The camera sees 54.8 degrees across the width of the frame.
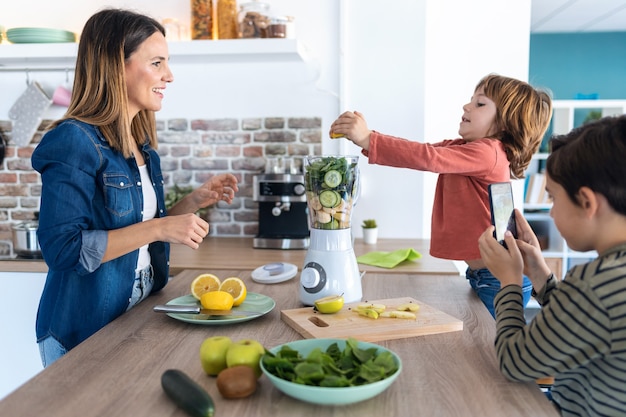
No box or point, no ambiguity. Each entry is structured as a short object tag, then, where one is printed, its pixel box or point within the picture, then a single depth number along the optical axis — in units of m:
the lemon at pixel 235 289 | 1.59
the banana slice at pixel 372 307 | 1.49
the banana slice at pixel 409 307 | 1.52
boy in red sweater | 1.82
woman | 1.46
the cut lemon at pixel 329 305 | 1.49
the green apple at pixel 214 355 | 1.12
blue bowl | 0.97
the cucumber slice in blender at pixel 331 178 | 1.61
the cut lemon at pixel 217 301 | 1.53
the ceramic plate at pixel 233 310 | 1.45
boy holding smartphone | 1.01
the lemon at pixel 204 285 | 1.66
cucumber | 0.97
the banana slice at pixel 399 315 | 1.46
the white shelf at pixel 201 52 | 2.62
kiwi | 1.03
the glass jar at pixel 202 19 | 2.75
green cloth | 2.26
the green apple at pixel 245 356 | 1.09
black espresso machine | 2.69
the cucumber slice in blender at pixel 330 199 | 1.61
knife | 1.50
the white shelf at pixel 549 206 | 4.79
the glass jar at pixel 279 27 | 2.65
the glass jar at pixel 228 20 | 2.74
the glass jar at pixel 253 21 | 2.69
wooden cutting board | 1.36
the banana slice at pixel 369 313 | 1.45
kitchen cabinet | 2.47
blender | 1.60
